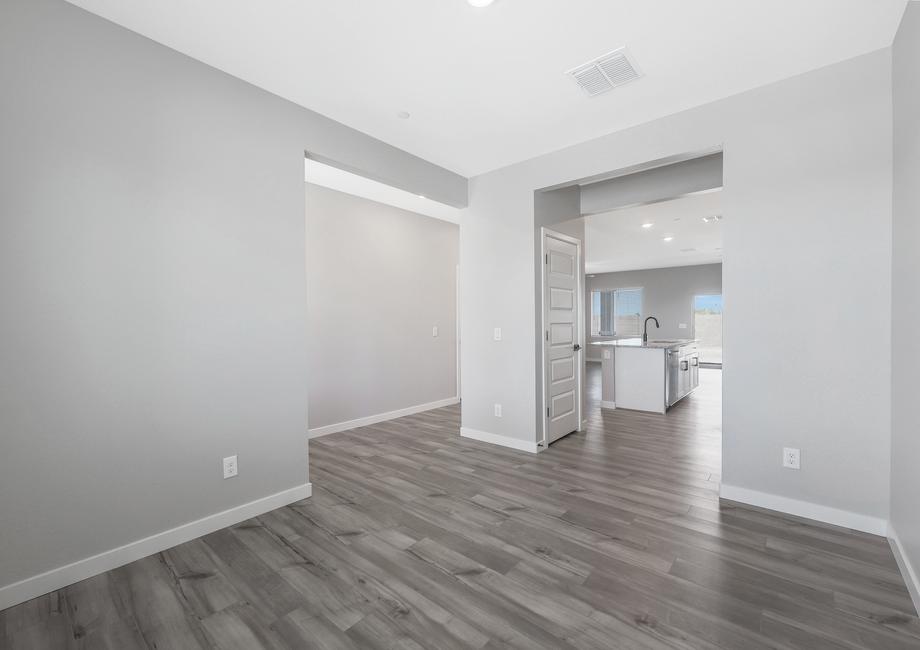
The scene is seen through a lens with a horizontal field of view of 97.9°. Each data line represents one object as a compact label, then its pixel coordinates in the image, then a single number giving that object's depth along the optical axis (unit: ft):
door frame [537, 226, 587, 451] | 15.30
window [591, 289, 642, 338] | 40.37
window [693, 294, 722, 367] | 36.50
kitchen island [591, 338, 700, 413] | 18.29
